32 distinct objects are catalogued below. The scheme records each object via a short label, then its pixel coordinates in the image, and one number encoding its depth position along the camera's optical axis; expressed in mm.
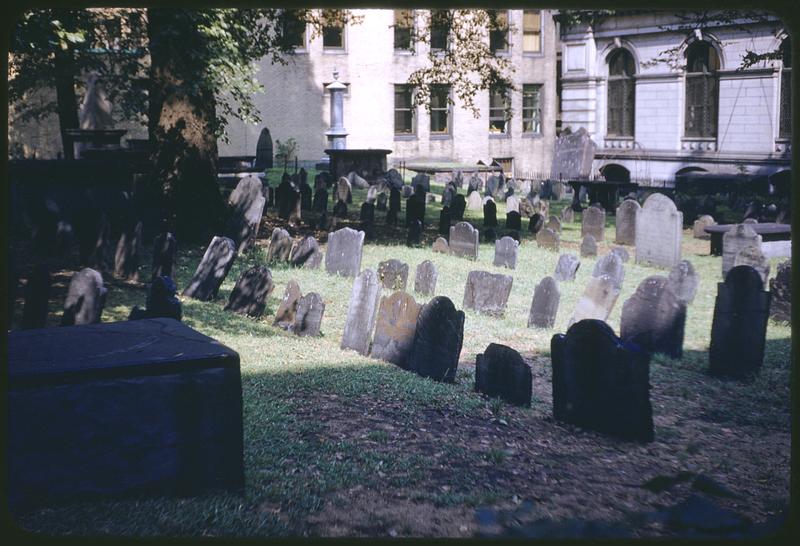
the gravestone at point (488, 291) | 9703
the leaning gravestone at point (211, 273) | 9734
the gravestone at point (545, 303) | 9156
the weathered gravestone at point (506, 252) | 12555
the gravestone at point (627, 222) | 15516
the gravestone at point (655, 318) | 7992
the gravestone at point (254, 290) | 9062
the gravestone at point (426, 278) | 10344
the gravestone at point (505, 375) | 6496
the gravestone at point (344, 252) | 11500
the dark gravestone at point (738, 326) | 7574
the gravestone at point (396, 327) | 7457
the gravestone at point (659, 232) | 13453
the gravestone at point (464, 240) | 13102
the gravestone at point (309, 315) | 8438
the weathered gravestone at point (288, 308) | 8664
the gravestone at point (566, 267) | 11789
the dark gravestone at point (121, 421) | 3928
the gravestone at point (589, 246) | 13992
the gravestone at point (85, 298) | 7340
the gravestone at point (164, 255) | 10180
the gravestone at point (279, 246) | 12164
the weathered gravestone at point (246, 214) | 12695
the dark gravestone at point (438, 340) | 6965
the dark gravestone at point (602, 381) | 5809
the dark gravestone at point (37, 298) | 7531
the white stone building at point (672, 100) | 25391
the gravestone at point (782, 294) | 9641
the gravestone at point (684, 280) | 10398
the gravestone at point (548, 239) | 14414
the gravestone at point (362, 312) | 7953
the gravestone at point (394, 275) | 10773
